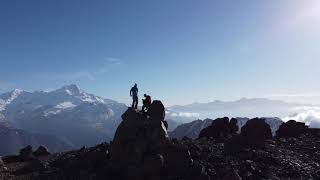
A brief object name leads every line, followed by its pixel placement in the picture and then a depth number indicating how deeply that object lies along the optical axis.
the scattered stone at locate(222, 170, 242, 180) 26.30
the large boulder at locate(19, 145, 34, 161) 44.56
